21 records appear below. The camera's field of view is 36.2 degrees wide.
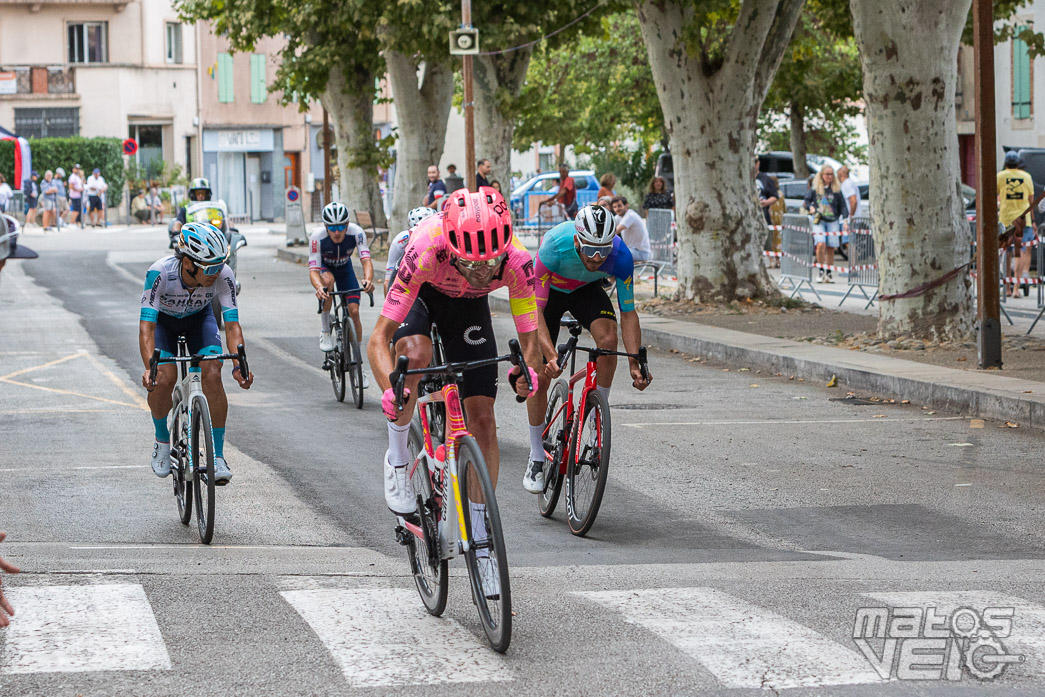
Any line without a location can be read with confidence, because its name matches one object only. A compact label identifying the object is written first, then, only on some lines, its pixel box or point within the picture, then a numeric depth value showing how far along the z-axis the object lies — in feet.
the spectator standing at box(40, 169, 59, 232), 160.19
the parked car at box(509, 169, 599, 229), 151.44
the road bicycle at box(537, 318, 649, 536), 27.96
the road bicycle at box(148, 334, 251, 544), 27.84
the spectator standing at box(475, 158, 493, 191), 103.65
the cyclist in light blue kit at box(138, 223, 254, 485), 28.86
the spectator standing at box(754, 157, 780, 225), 101.30
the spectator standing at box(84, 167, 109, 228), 172.14
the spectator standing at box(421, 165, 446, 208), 105.63
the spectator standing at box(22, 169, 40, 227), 164.37
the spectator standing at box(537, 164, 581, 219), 116.78
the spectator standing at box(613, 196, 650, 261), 74.84
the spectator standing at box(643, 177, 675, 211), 99.30
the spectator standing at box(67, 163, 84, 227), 167.63
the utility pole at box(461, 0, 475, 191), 88.07
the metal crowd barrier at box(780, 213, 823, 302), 77.41
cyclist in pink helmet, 21.31
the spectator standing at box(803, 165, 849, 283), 85.56
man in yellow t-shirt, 74.08
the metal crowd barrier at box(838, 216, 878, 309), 75.41
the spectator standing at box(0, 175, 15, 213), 142.64
